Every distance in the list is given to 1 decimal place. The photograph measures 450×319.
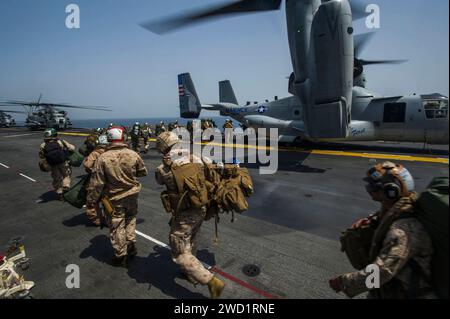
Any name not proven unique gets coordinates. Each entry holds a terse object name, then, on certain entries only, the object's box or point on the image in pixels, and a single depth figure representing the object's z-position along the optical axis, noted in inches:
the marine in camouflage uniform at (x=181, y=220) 107.0
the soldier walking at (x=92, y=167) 176.5
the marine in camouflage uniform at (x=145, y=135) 541.2
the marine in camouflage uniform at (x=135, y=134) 511.7
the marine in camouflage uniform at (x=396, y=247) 62.7
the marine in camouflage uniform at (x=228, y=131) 696.4
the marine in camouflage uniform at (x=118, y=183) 130.0
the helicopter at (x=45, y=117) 1163.9
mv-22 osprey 297.7
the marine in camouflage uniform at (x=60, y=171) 227.8
